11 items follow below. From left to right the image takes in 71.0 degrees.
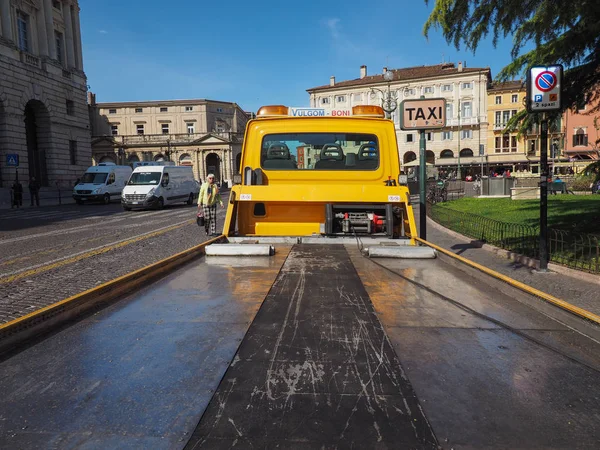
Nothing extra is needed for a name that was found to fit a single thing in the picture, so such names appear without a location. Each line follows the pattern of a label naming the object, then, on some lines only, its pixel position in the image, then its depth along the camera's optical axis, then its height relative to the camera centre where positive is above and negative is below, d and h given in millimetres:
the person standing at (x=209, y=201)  11867 -199
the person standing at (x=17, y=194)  25905 +463
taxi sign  7605 +1302
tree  6773 +2604
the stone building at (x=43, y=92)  34750 +9986
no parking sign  6254 +1387
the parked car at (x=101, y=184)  29047 +973
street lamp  18453 +5309
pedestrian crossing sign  22984 +2334
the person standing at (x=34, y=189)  27672 +785
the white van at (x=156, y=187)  22844 +496
